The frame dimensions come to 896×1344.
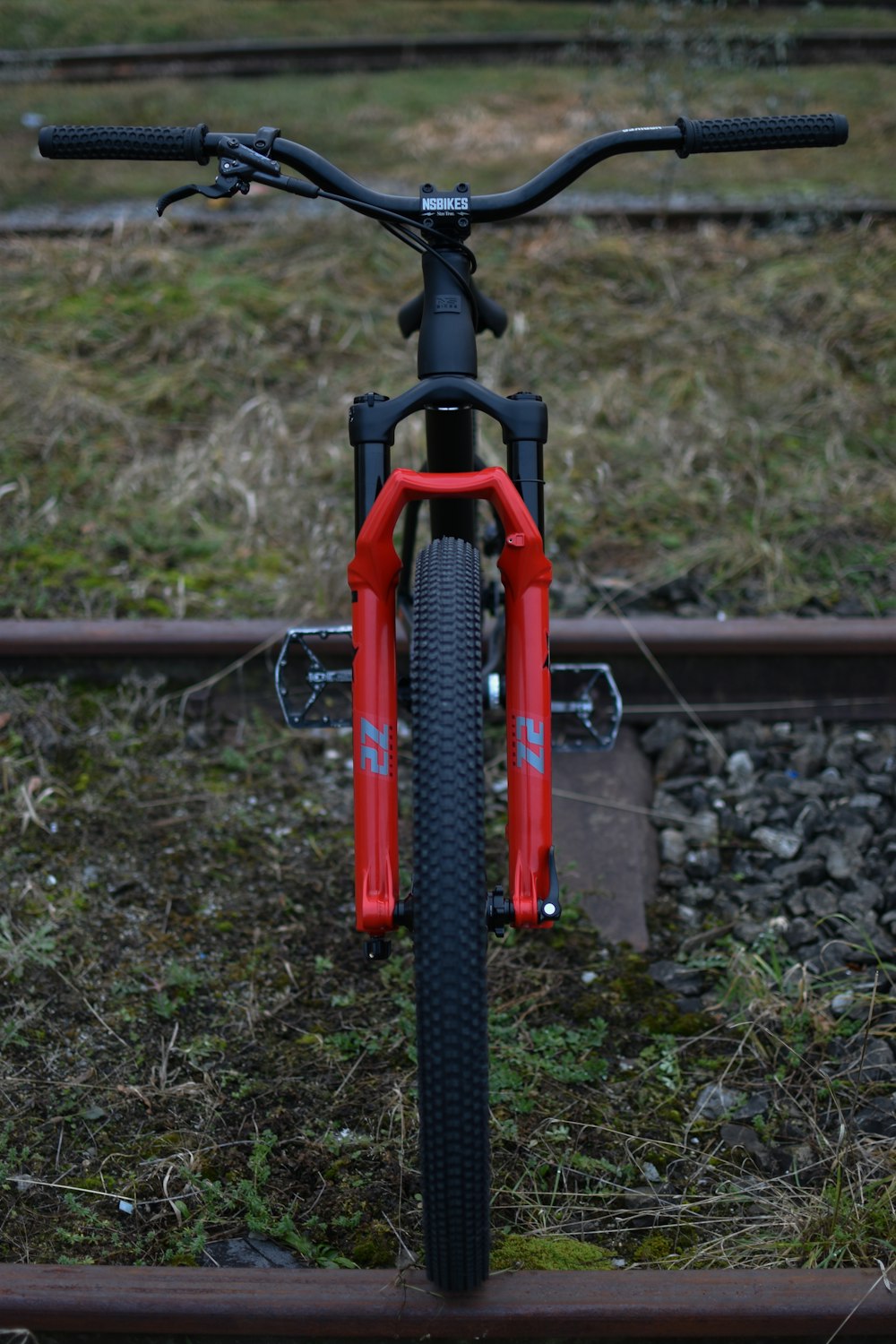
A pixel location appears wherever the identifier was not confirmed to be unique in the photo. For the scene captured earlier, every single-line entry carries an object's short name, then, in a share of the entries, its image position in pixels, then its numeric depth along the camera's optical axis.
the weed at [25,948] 3.02
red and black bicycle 1.96
